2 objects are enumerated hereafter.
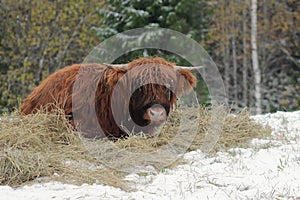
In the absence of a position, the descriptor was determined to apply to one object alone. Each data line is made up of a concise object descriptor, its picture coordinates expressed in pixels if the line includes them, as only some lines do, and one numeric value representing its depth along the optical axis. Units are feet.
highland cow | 38.50
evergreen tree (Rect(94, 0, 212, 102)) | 80.79
